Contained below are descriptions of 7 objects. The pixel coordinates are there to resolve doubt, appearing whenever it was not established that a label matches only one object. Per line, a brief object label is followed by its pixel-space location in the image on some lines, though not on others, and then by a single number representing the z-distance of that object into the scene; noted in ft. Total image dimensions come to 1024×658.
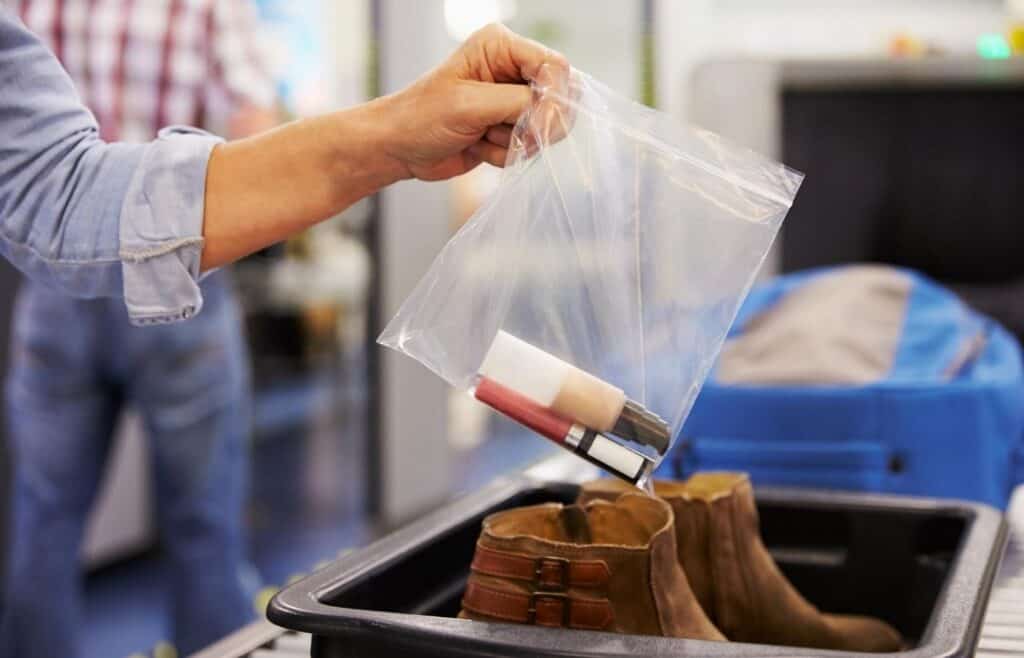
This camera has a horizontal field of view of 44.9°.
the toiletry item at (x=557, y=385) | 2.03
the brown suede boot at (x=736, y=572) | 2.52
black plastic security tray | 1.93
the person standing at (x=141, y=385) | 5.96
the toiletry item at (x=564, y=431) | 2.02
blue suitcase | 3.68
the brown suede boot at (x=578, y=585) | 2.07
